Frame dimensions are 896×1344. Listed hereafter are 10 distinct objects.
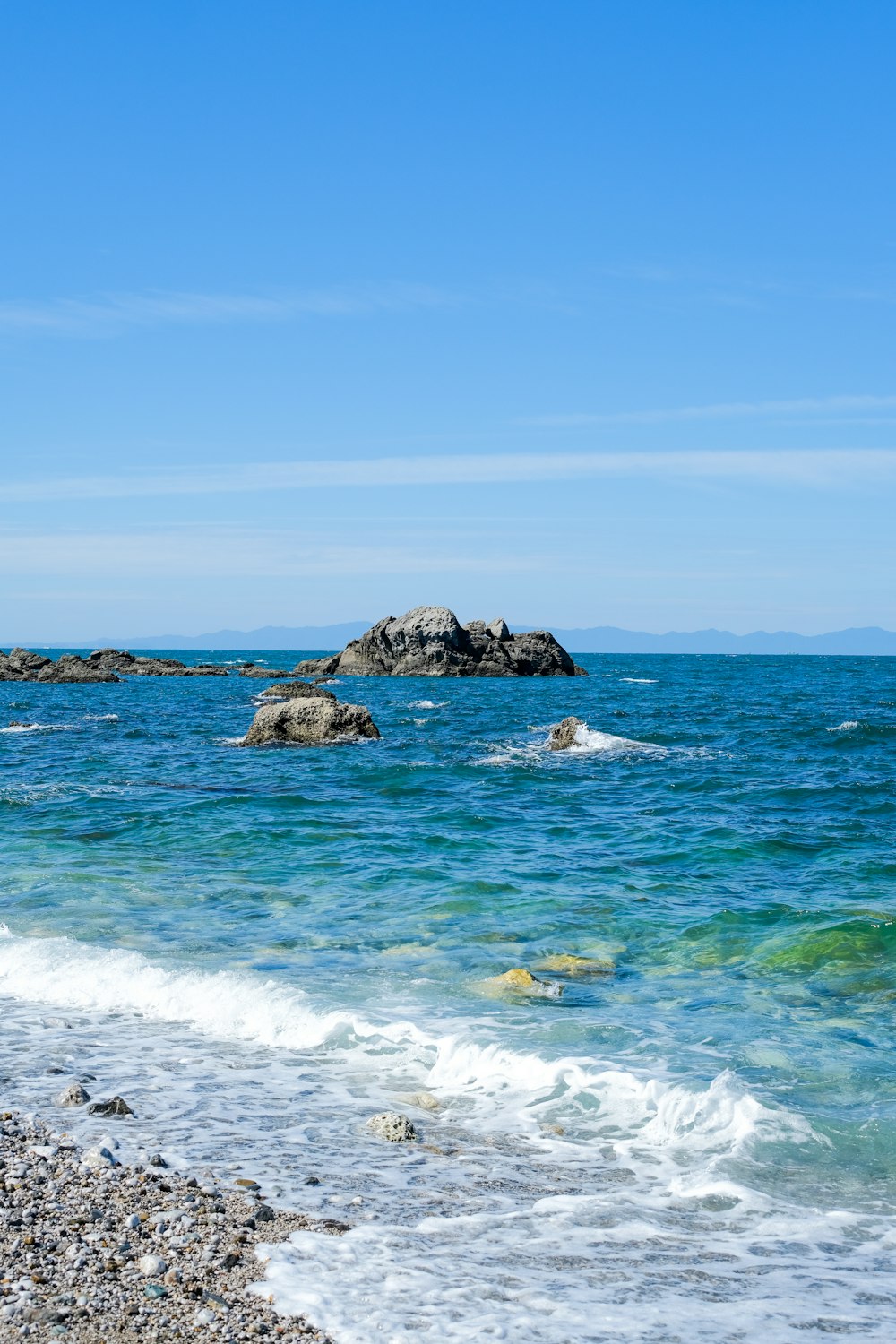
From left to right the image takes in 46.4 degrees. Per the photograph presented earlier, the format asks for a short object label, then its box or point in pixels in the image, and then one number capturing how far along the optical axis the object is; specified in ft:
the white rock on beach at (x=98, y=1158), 21.81
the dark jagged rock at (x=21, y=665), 285.84
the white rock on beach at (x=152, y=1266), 17.46
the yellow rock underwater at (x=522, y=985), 35.12
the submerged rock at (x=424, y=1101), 26.63
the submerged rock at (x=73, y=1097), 25.66
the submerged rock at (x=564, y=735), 111.34
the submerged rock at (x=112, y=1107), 25.11
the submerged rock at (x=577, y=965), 37.88
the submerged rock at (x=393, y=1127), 24.20
